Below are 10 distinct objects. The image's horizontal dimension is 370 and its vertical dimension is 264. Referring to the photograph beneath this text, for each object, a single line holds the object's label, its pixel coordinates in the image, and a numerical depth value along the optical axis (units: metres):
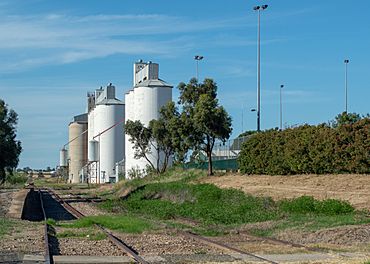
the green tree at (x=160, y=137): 55.94
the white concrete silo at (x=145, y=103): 80.19
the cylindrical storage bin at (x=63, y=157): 161.90
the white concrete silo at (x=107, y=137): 104.44
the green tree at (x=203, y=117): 50.72
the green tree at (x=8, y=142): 65.50
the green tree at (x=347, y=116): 49.78
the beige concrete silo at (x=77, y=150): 132.50
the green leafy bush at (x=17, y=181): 117.45
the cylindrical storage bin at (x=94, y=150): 109.31
